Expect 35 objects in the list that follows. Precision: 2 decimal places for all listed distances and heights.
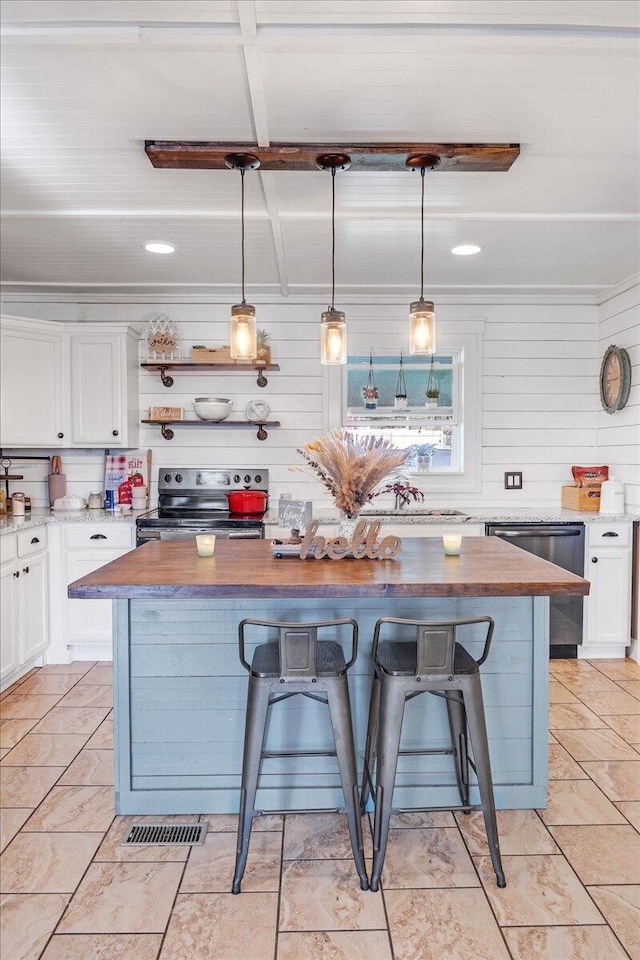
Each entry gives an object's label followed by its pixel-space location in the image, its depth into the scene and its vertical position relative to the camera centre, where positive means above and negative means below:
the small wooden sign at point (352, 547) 2.40 -0.35
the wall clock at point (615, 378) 4.18 +0.58
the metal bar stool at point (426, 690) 1.90 -0.75
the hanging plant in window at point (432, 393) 4.68 +0.51
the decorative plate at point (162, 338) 4.48 +0.90
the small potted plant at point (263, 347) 4.37 +0.82
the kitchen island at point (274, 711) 2.31 -0.94
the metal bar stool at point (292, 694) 1.90 -0.78
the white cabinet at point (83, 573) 4.01 -0.76
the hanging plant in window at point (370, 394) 4.67 +0.50
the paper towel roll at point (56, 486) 4.48 -0.20
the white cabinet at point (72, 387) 4.11 +0.50
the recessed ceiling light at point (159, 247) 3.54 +1.25
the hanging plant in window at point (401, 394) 4.70 +0.51
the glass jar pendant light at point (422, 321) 2.43 +0.56
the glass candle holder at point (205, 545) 2.46 -0.35
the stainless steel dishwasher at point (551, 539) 4.03 -0.52
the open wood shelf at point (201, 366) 4.43 +0.68
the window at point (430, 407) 4.64 +0.42
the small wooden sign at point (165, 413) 4.49 +0.34
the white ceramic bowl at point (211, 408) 4.44 +0.38
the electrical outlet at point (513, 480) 4.67 -0.15
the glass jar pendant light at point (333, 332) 2.46 +0.52
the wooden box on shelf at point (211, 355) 4.42 +0.76
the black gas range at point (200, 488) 4.43 -0.22
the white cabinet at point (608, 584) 4.05 -0.82
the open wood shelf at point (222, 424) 4.51 +0.26
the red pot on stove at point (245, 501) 4.21 -0.29
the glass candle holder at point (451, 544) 2.51 -0.35
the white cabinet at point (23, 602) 3.50 -0.87
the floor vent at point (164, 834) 2.16 -1.35
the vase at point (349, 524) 2.51 -0.27
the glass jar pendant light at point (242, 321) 2.43 +0.55
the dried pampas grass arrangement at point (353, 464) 2.36 -0.02
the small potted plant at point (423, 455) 4.67 +0.04
